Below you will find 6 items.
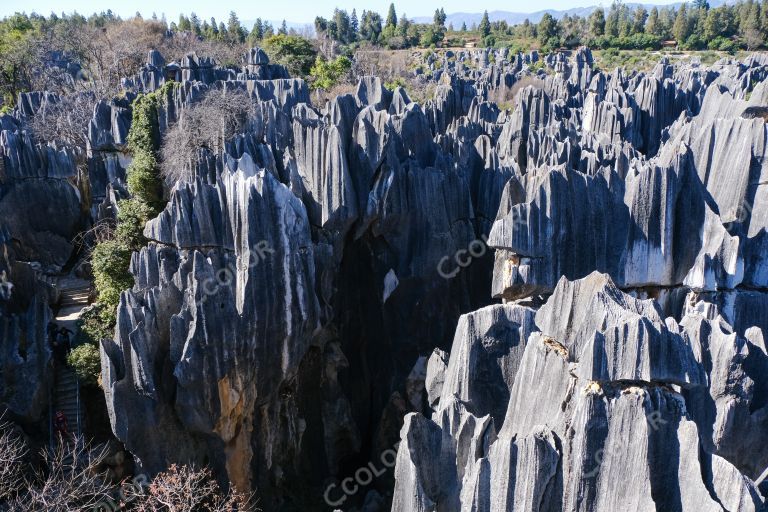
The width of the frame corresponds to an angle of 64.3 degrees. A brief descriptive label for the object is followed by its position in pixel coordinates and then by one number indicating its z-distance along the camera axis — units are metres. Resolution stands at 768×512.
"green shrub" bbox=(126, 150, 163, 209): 19.84
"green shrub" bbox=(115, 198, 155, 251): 18.23
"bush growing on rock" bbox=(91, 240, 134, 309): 17.16
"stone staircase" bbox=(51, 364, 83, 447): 15.84
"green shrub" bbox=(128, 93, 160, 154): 23.11
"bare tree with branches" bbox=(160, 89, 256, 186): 19.52
